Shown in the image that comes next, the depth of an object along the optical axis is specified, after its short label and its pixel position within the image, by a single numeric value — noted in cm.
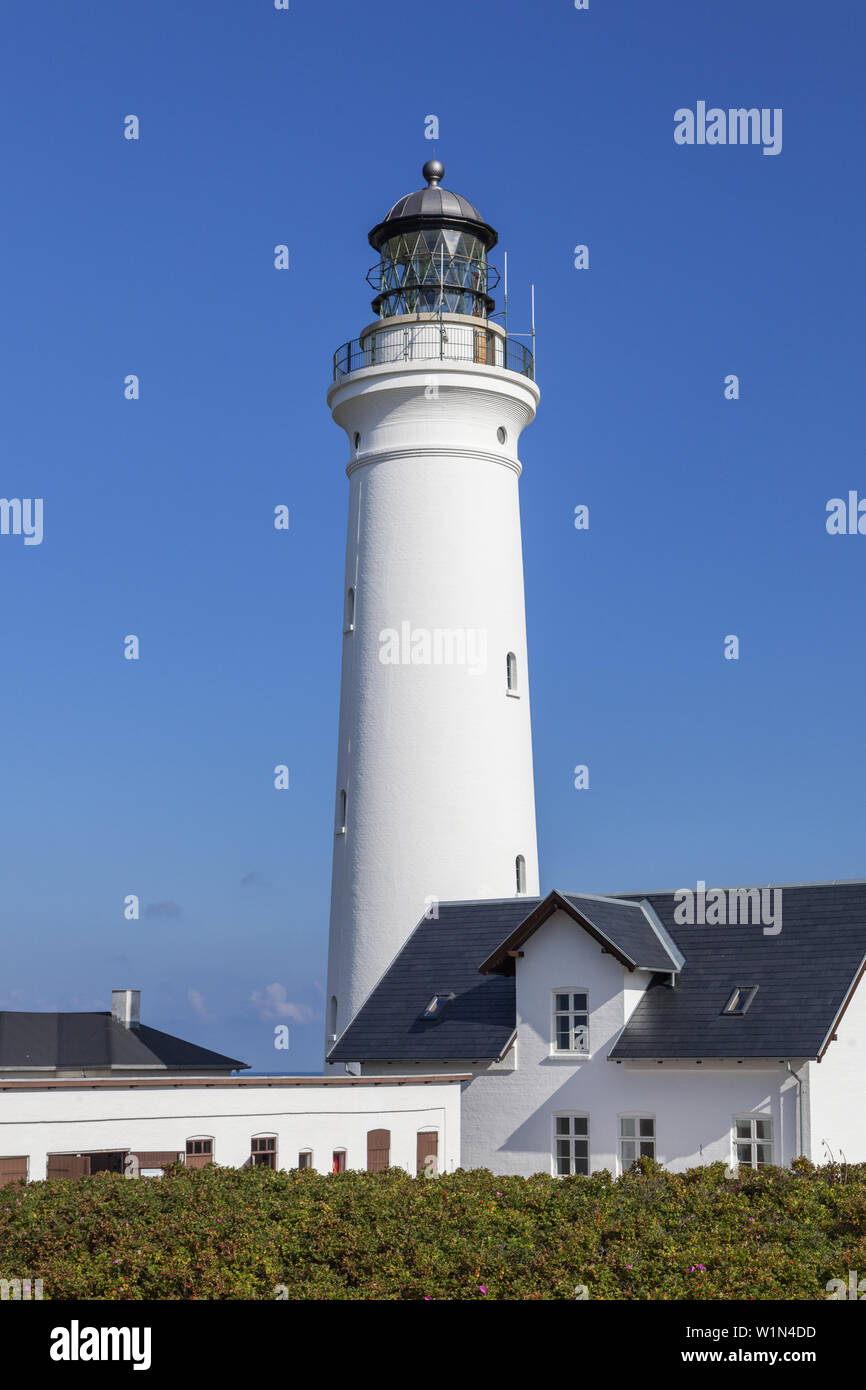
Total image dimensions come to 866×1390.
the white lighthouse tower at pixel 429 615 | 3791
